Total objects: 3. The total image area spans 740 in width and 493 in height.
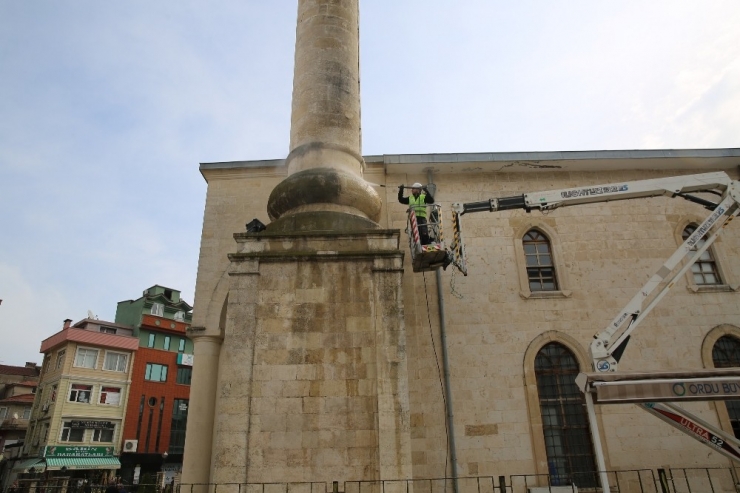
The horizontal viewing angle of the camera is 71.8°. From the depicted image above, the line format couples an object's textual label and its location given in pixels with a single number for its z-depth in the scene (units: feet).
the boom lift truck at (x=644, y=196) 27.78
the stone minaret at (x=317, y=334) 22.68
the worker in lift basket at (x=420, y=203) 30.33
